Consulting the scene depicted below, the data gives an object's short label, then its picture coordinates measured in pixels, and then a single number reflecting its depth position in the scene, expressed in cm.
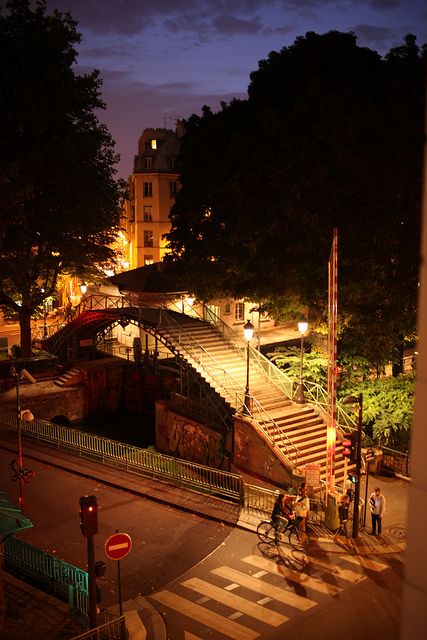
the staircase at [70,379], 3534
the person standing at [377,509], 1683
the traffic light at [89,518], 1141
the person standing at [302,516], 1673
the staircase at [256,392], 2256
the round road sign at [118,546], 1138
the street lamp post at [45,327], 4180
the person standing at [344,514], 1723
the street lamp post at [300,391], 2353
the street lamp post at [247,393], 2169
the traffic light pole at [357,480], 1628
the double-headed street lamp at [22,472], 1823
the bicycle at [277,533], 1666
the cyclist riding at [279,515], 1658
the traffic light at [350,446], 1673
